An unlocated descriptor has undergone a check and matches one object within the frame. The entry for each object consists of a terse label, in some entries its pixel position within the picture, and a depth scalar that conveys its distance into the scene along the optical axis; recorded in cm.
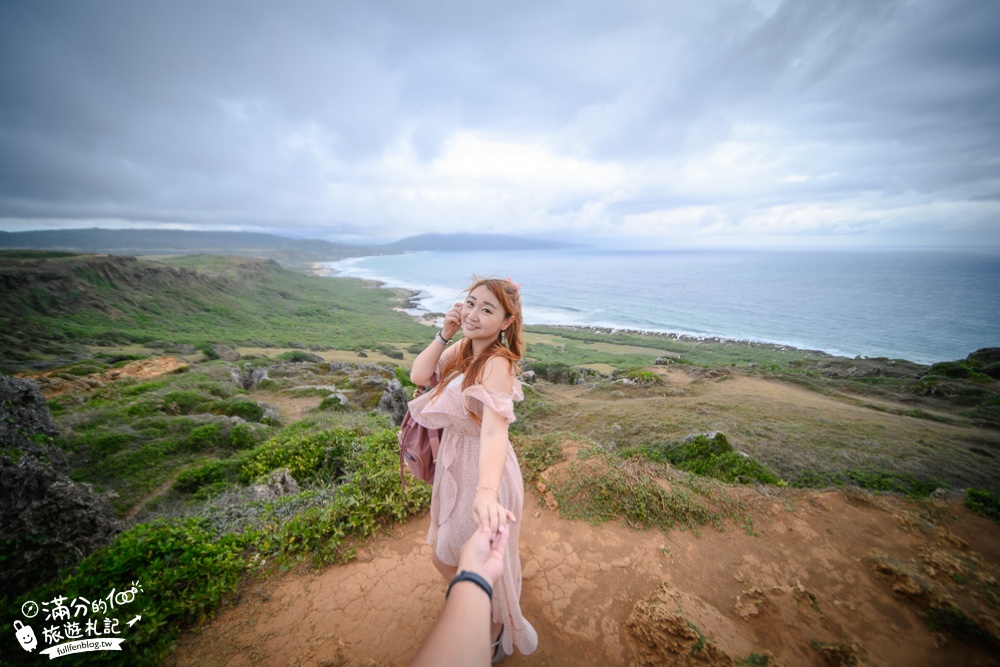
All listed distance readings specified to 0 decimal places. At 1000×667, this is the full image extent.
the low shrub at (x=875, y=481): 625
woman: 220
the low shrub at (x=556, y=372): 2339
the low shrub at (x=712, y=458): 629
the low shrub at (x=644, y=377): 1895
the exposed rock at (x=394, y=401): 1203
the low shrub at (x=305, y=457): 643
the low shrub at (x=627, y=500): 483
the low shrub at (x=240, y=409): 1002
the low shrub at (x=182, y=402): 959
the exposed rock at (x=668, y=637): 301
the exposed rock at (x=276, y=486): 550
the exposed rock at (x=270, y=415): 998
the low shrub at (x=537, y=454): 584
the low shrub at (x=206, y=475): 630
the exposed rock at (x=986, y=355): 2144
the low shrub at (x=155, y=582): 296
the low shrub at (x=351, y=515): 414
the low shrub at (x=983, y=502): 496
